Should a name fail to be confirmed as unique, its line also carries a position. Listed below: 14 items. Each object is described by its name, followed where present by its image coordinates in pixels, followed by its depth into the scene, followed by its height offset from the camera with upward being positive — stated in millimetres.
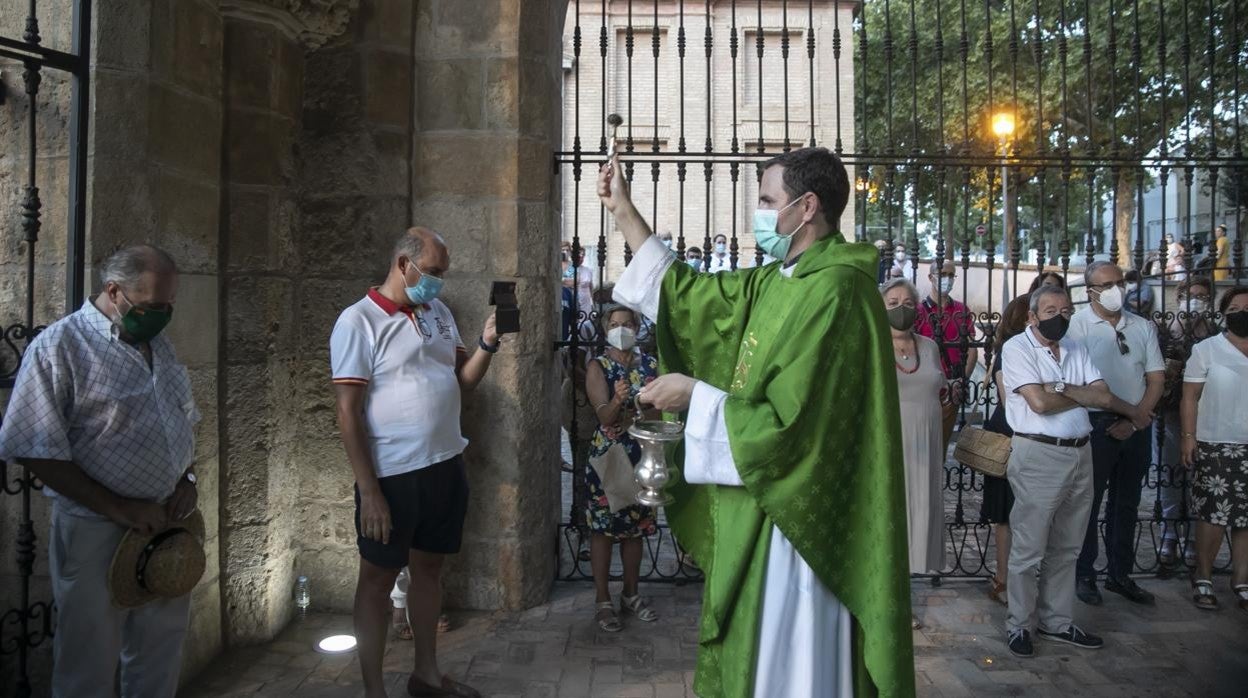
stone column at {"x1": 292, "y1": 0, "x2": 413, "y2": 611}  4488 +813
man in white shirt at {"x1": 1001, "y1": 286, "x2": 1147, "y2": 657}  4262 -504
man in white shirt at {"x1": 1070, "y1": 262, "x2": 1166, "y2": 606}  5004 -285
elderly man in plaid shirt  2619 -271
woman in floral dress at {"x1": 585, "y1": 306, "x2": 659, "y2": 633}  4512 -436
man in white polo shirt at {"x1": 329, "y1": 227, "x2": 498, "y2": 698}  3295 -282
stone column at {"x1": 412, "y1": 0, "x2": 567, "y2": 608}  4562 +791
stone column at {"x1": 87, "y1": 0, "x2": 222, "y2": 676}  3287 +770
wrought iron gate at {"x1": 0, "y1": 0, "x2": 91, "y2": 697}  3104 +476
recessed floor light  4137 -1376
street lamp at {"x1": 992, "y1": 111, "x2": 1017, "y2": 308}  8412 +2548
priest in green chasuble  2283 -304
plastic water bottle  4523 -1234
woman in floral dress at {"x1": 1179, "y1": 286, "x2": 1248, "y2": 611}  4863 -436
